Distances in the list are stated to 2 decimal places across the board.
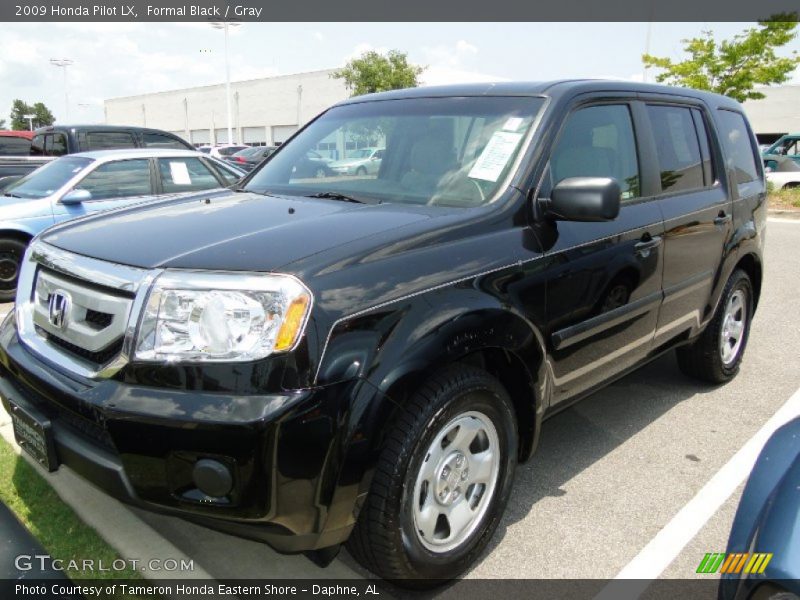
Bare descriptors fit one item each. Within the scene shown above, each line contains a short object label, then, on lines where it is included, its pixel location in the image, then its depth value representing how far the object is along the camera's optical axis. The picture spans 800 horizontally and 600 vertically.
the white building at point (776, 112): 46.19
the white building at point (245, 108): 56.03
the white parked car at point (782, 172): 18.23
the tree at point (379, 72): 38.16
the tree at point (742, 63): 20.25
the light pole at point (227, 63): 37.69
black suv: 2.01
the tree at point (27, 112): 91.31
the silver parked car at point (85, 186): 7.18
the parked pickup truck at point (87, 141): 10.80
